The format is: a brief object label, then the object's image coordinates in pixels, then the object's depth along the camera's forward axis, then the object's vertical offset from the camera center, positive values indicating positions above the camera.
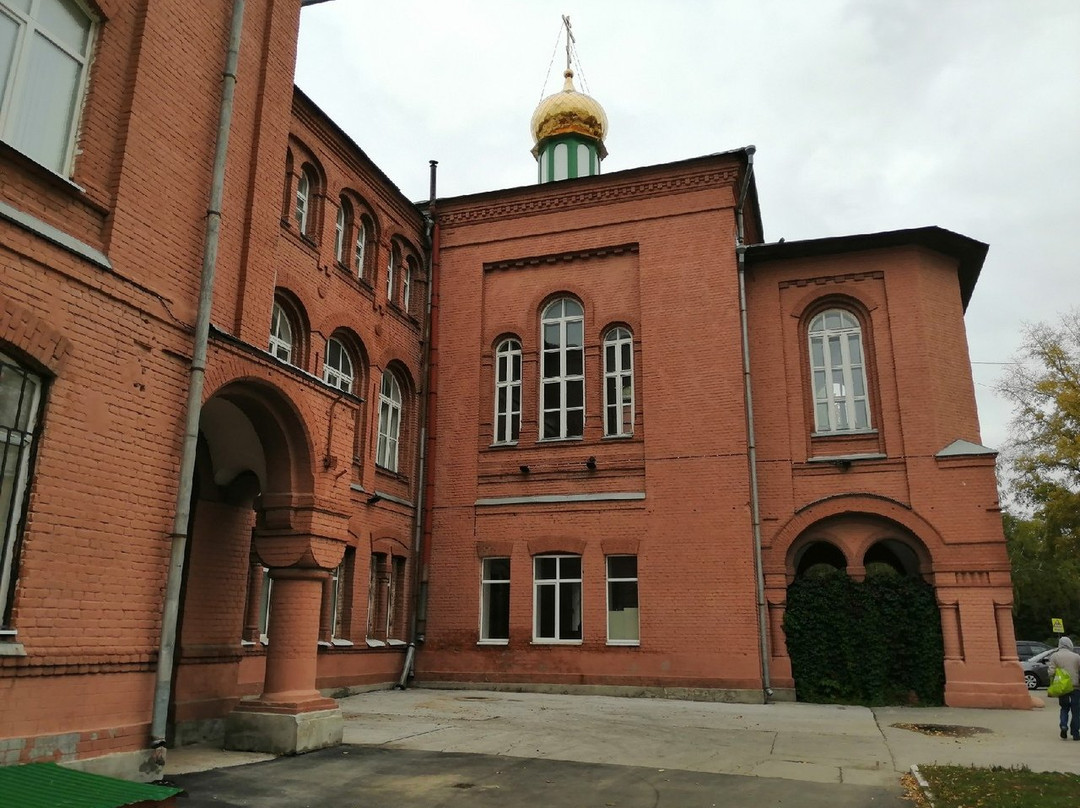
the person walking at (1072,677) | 10.70 -0.62
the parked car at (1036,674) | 23.40 -1.27
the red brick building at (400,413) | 6.62 +2.77
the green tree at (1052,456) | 26.30 +5.23
